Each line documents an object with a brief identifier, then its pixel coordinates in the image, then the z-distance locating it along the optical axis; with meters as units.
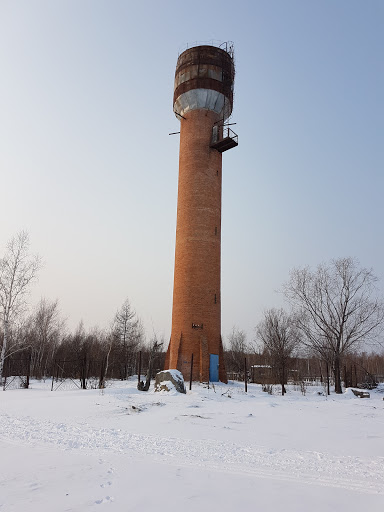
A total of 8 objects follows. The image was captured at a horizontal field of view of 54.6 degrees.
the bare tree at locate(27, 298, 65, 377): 40.32
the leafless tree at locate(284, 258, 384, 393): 23.56
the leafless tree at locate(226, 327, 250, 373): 49.84
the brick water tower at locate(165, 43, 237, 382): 21.77
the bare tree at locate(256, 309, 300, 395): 38.34
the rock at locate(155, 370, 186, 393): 15.91
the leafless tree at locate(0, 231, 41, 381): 22.09
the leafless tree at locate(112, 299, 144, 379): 41.50
